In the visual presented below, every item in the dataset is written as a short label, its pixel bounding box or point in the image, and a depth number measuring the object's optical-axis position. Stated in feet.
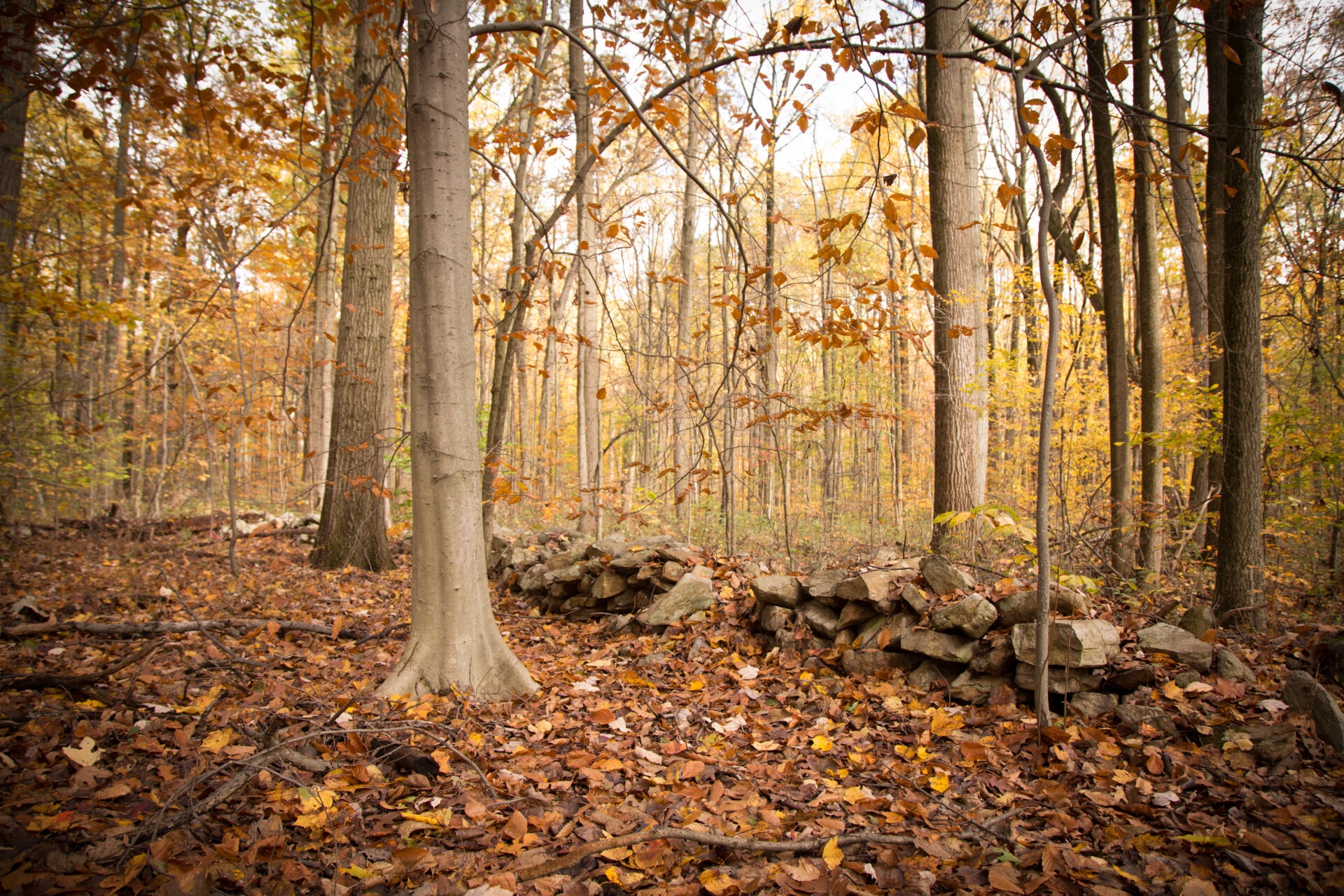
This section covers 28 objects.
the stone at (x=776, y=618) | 14.26
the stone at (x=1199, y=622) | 11.59
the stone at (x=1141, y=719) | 9.41
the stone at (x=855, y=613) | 13.34
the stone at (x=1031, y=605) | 11.23
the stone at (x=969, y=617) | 11.47
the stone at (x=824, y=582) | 13.82
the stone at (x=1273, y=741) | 8.41
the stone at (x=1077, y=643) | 10.32
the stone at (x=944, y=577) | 12.44
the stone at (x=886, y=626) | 12.57
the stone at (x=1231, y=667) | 10.28
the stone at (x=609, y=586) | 17.75
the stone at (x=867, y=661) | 12.51
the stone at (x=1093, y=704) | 10.10
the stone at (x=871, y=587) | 12.91
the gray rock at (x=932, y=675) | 11.82
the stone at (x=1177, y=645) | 10.55
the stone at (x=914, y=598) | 12.37
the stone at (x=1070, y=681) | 10.41
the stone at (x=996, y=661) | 11.07
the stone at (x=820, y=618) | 13.58
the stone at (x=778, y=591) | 14.46
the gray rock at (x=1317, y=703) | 8.56
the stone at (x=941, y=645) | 11.58
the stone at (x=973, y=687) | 11.07
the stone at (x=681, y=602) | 15.90
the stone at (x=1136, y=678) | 10.07
